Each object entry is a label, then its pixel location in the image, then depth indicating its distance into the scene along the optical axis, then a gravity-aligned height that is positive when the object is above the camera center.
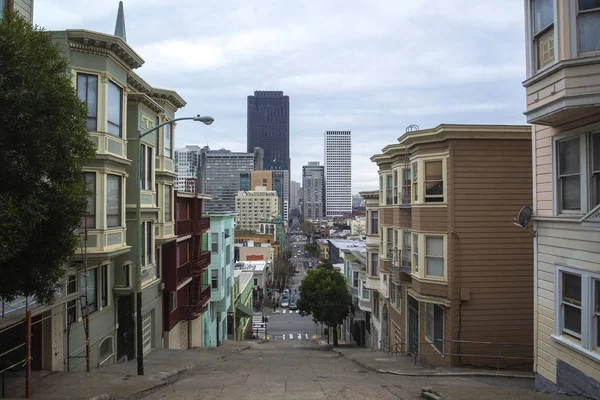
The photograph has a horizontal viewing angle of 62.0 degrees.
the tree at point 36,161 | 8.07 +0.84
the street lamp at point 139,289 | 15.05 -2.40
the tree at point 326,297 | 40.75 -7.16
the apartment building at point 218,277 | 38.16 -5.28
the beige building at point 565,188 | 9.08 +0.47
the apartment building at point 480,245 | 18.05 -1.28
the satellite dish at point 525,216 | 11.95 -0.14
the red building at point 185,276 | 25.41 -3.66
